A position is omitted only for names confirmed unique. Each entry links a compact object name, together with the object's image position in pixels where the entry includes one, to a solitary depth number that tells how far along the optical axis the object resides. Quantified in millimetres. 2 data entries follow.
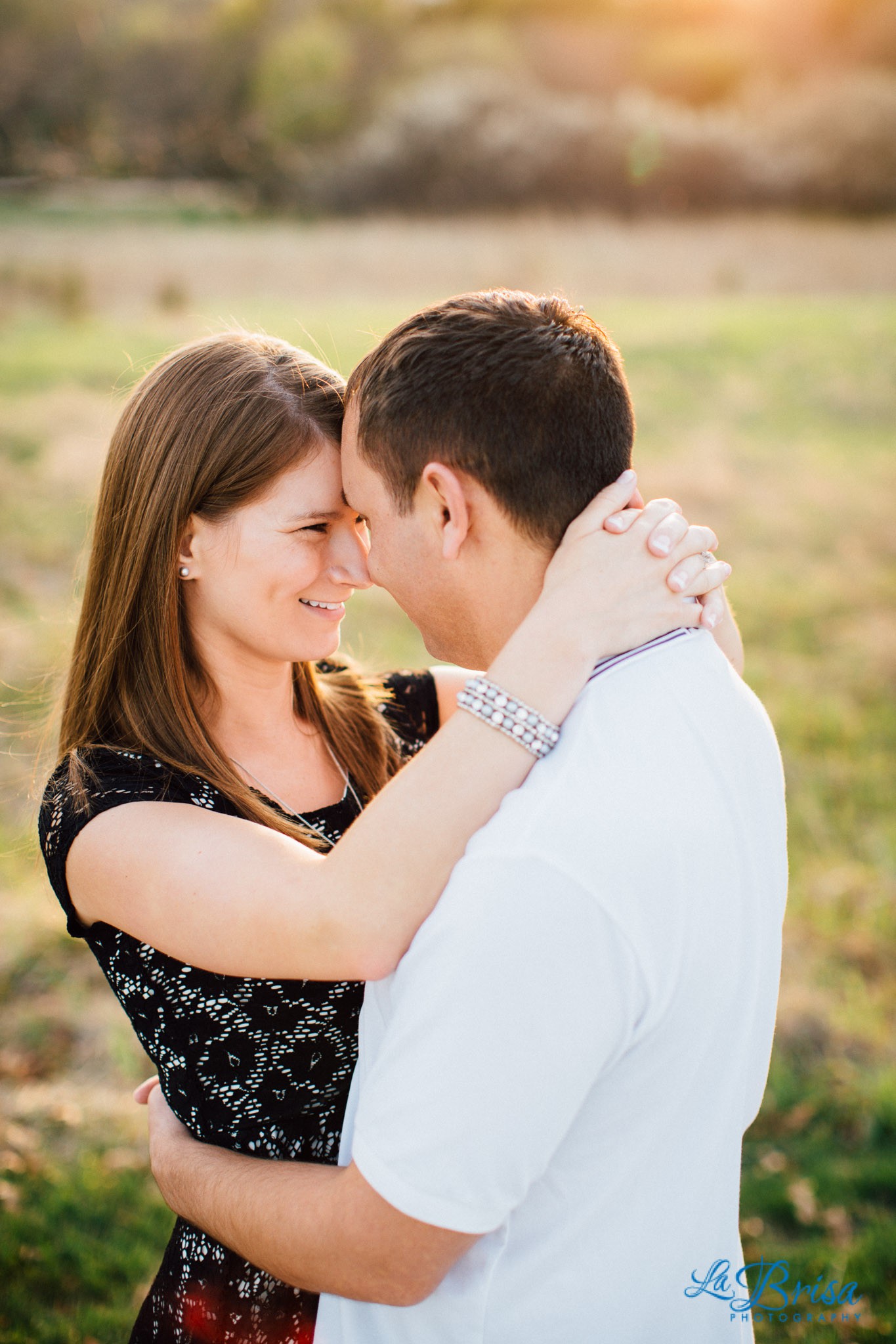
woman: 1444
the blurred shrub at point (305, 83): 17250
